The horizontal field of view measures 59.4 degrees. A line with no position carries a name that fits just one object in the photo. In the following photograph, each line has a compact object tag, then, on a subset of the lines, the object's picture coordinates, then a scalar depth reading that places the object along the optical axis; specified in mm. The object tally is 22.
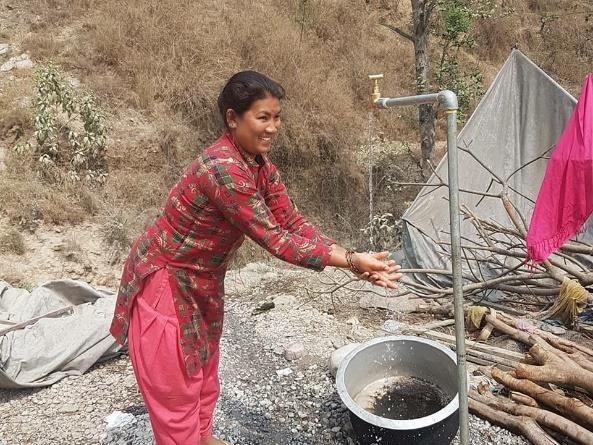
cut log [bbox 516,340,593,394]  2240
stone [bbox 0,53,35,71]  6234
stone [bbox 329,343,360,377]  2578
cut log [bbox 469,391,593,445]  2053
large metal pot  1836
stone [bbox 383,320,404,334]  3188
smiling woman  1381
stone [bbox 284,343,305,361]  2842
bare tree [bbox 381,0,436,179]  5352
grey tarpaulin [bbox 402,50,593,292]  4328
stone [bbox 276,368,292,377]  2717
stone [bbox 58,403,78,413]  2520
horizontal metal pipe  1249
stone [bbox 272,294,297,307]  3513
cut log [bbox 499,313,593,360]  2535
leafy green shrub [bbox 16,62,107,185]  5070
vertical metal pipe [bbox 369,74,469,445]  1240
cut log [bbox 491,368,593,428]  2104
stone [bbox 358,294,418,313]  3559
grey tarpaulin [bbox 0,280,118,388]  2627
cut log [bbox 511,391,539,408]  2275
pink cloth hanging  1875
